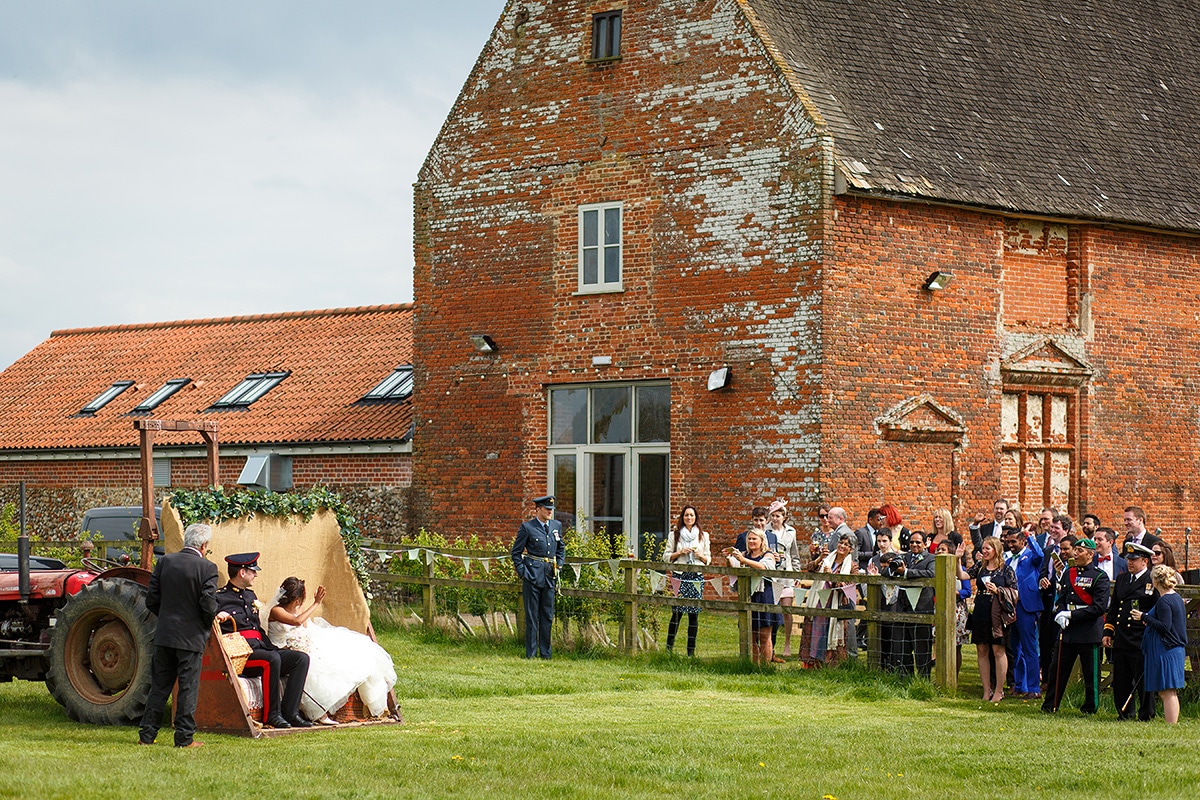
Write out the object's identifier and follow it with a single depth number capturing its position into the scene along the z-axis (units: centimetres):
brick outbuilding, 2759
